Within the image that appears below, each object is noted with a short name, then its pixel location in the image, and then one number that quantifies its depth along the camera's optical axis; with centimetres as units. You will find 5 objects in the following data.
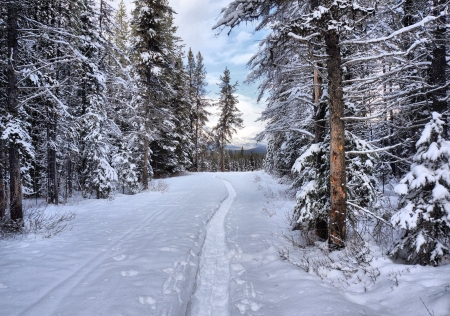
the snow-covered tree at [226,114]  3506
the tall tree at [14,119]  629
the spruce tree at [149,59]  1581
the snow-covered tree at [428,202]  359
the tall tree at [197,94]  3331
